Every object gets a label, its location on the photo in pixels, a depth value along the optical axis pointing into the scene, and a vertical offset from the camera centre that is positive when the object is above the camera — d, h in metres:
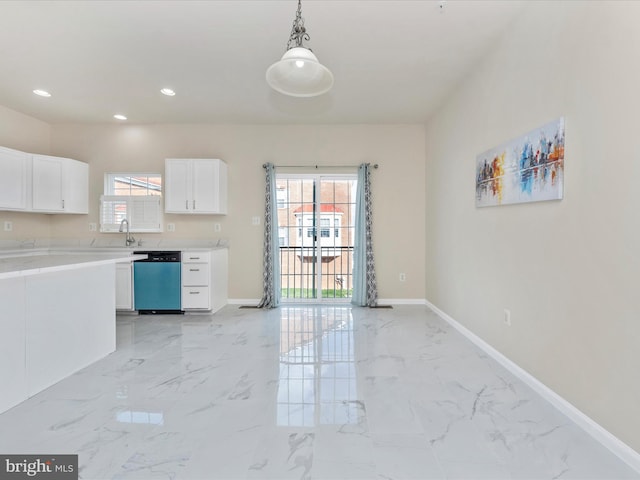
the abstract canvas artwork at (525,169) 2.00 +0.54
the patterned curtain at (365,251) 4.64 -0.20
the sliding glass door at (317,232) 4.87 +0.09
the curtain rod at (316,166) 4.75 +1.11
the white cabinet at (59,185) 4.12 +0.74
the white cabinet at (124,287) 4.13 -0.68
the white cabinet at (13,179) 3.77 +0.74
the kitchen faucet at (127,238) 4.61 -0.02
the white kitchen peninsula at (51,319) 1.96 -0.63
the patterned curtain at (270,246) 4.60 -0.13
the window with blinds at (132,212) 4.66 +0.38
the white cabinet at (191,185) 4.39 +0.75
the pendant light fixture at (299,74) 1.68 +0.97
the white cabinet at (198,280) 4.14 -0.58
